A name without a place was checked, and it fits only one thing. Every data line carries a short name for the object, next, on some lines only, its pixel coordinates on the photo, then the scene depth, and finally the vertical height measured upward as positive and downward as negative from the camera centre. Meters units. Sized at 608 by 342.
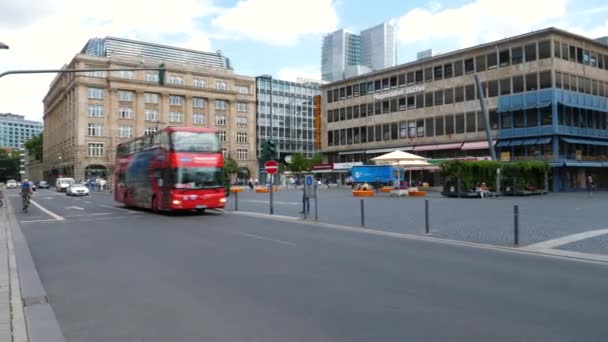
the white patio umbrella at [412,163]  38.03 +1.39
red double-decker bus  21.47 +0.60
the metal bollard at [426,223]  14.93 -1.22
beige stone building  84.25 +14.43
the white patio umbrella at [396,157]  37.13 +1.80
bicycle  25.92 -0.81
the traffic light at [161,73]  18.94 +4.08
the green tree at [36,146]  131.50 +9.92
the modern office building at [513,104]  49.59 +8.32
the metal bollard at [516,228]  12.33 -1.15
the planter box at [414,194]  37.72 -0.91
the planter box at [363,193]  38.94 -0.85
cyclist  26.05 -0.41
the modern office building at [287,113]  116.19 +16.15
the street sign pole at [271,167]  24.09 +0.73
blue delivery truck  49.47 +0.77
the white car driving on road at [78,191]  49.34 -0.69
